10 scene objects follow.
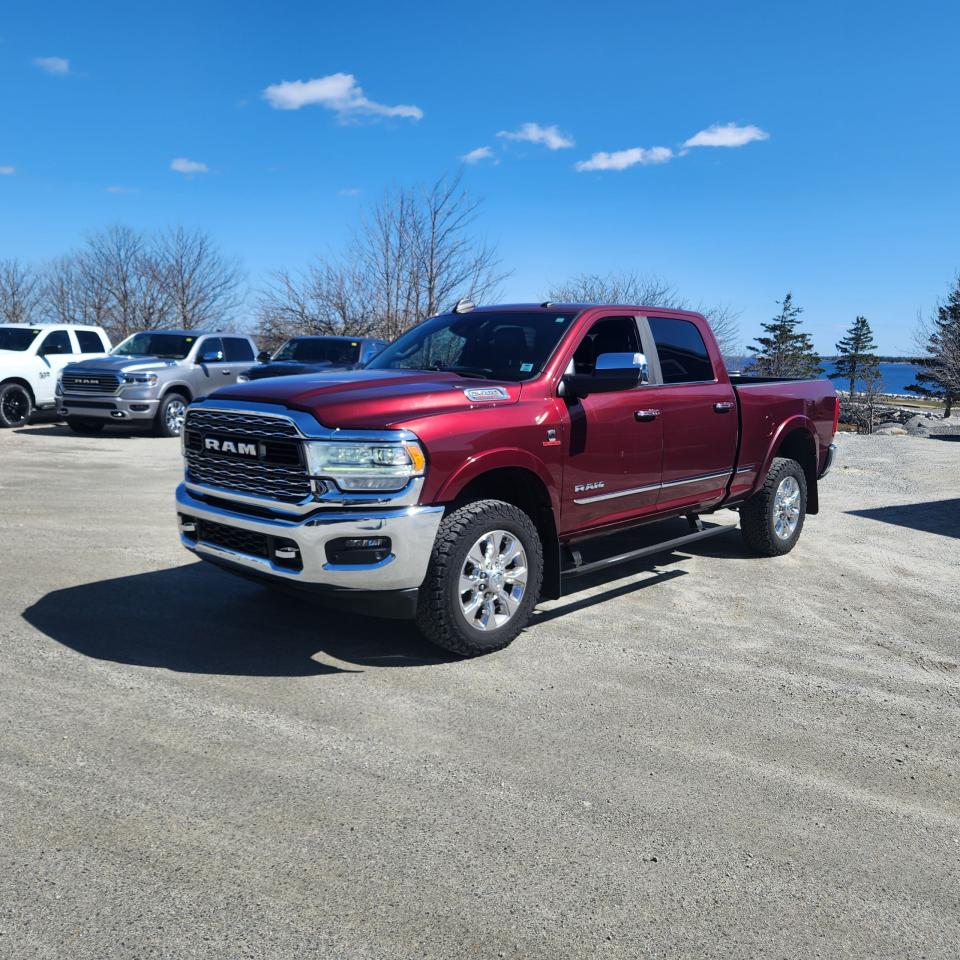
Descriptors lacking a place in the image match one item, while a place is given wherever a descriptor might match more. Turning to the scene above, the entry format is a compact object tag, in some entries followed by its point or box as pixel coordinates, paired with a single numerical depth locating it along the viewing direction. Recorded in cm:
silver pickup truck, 1552
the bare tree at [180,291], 4519
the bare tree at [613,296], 3591
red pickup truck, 446
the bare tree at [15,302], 4894
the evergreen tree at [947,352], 5378
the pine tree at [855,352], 9875
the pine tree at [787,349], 8650
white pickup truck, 1653
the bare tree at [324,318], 3100
